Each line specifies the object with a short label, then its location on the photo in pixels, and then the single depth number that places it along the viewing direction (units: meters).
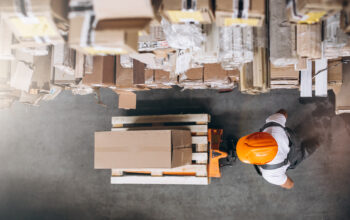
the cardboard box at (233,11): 1.85
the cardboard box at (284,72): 2.73
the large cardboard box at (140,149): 3.16
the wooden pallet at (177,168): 3.72
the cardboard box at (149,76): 3.28
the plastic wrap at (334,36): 2.03
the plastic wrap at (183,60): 2.56
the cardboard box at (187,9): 1.87
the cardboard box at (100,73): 3.17
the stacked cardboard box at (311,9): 1.71
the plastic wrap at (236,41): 2.18
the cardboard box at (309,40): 2.07
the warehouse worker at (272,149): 2.73
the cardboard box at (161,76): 3.23
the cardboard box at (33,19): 1.81
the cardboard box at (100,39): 1.79
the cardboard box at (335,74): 2.84
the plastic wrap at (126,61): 3.09
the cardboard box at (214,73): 2.96
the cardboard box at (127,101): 3.99
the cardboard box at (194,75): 3.03
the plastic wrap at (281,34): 2.14
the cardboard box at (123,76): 3.23
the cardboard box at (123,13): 1.69
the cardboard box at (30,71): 3.07
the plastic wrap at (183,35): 2.16
